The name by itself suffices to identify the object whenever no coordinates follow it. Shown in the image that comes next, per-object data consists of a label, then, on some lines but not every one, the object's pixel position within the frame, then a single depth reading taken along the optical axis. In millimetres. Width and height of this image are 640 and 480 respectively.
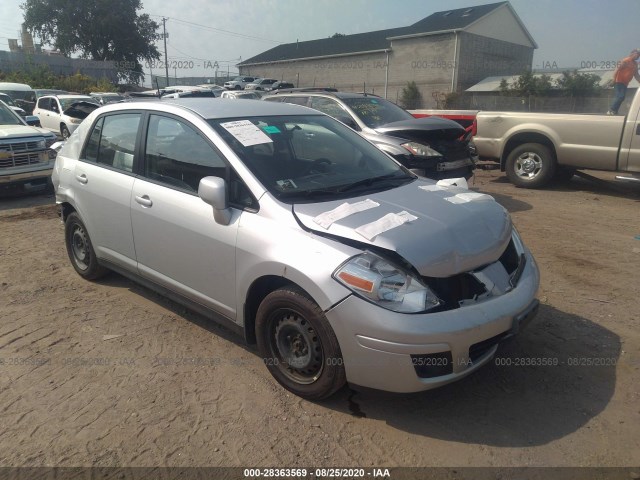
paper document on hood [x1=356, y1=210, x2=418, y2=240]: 2840
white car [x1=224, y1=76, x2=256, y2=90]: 38950
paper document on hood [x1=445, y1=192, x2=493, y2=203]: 3469
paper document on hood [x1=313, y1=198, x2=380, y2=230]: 2967
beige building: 37062
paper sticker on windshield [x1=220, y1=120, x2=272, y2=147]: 3536
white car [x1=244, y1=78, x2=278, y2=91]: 38041
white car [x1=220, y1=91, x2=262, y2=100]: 20223
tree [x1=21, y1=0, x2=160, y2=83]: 52656
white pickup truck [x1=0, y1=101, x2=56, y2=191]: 8508
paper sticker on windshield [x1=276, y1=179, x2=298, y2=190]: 3338
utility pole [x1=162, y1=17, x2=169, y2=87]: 50053
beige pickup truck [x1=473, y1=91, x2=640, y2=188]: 8195
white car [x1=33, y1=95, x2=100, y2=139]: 15578
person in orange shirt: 10477
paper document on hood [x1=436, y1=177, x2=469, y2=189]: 4017
